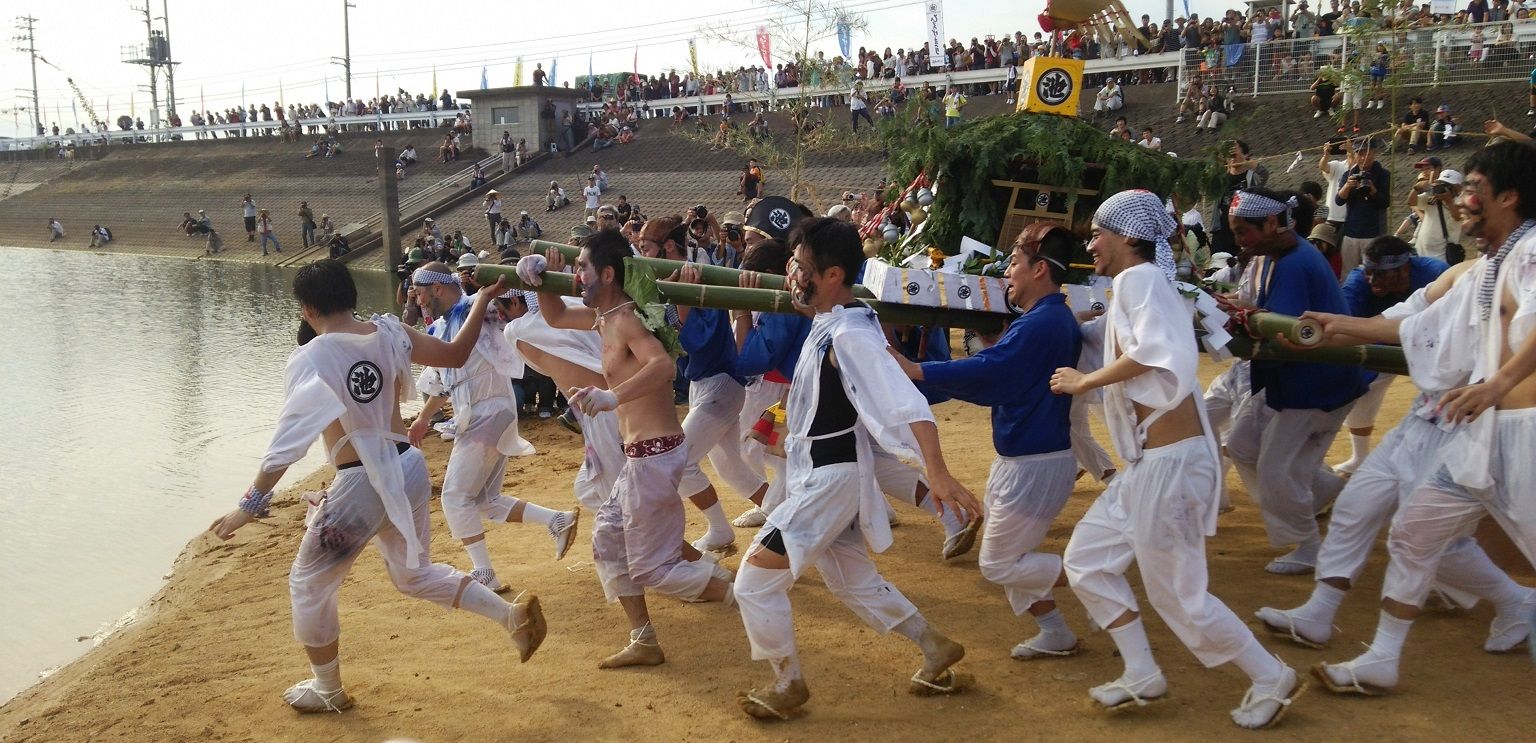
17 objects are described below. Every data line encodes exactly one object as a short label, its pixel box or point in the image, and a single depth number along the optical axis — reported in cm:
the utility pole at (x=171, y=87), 7888
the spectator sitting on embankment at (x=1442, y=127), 1788
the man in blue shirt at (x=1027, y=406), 489
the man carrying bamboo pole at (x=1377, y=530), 465
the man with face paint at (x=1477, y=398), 412
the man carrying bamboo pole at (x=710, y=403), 666
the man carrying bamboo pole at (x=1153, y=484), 425
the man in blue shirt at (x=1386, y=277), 629
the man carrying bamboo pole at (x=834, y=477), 440
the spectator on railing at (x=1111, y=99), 2530
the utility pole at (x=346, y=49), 6266
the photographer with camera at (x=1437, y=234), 884
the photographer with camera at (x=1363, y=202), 1038
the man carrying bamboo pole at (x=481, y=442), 689
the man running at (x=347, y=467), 493
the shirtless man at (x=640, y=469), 533
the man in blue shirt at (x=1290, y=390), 578
